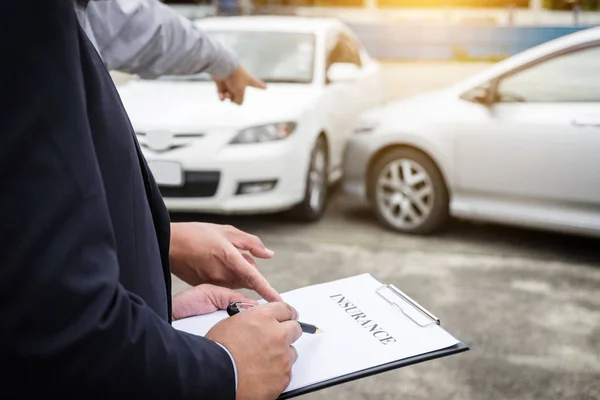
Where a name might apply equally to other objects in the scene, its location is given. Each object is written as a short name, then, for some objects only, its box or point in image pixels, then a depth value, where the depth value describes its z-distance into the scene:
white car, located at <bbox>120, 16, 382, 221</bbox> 5.49
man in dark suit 0.75
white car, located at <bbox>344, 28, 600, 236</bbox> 5.01
